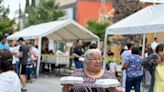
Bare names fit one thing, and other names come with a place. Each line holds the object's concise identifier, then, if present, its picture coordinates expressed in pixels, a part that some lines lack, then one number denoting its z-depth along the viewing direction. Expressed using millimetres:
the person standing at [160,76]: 7941
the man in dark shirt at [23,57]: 15656
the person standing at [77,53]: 19695
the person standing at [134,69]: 11570
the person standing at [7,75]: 5500
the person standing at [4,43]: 14717
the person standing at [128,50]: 15815
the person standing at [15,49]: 16516
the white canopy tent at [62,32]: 22719
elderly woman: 5230
